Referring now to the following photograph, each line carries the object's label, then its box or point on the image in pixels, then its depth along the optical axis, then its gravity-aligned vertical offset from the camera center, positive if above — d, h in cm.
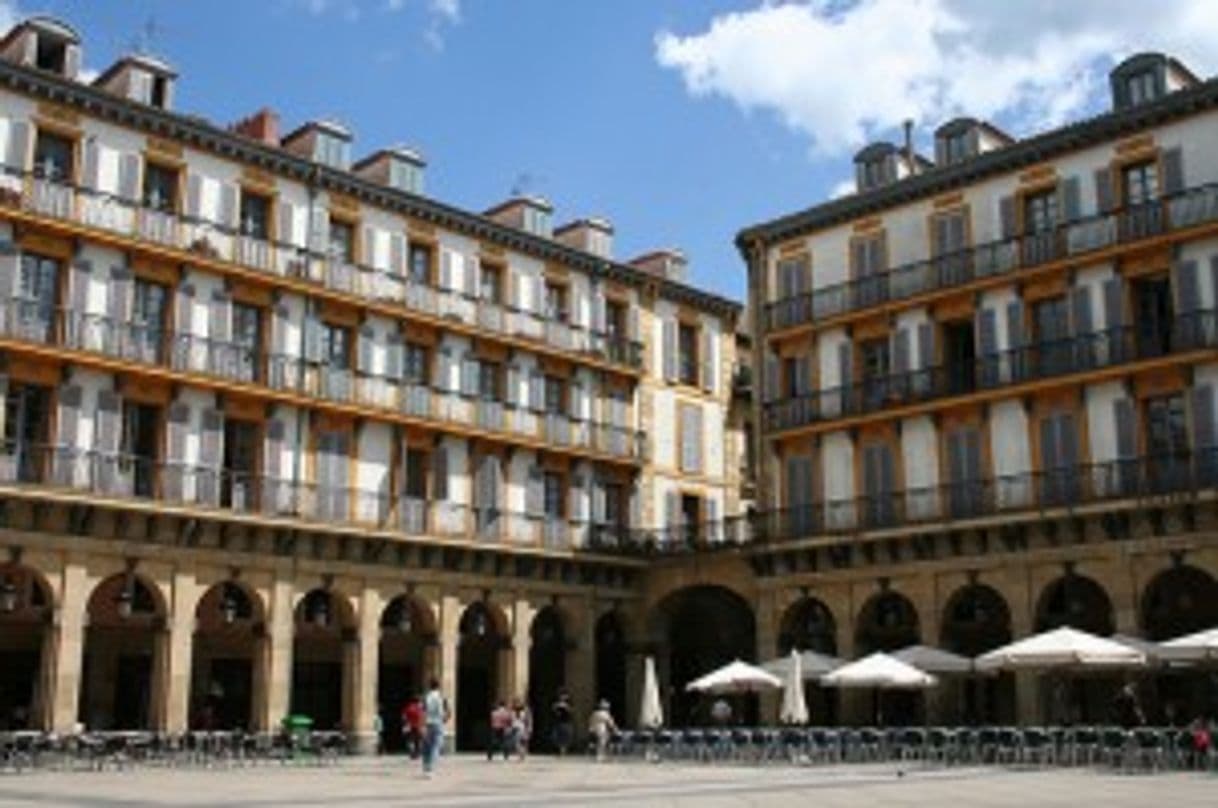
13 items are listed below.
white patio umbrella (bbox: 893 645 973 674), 3008 +12
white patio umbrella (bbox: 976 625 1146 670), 2577 +20
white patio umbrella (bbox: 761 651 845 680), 3139 +5
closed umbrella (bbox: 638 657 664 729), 3200 -85
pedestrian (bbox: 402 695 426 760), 3148 -123
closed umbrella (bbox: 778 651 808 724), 2919 -62
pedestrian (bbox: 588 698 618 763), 3195 -128
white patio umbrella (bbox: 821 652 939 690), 2862 -16
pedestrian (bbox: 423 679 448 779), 2506 -99
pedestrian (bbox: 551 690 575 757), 3547 -139
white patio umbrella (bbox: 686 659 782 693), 3092 -27
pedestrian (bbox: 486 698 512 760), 3262 -124
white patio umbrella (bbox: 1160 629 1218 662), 2520 +29
